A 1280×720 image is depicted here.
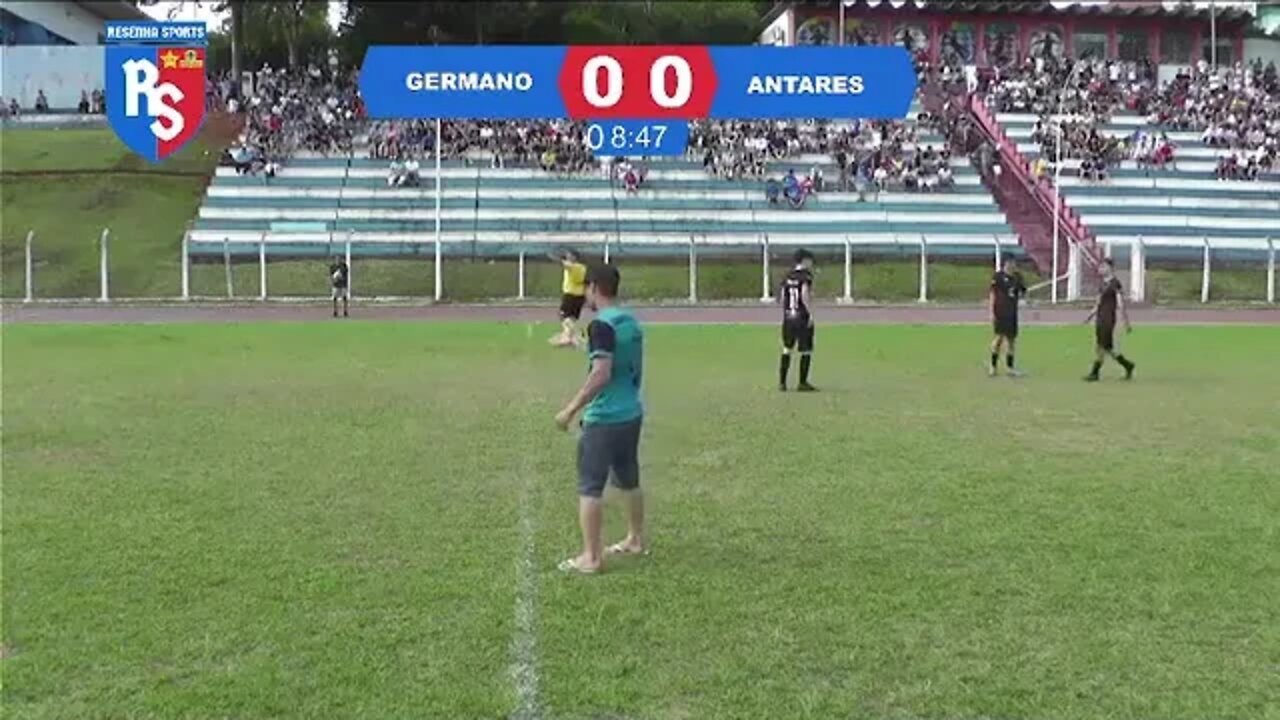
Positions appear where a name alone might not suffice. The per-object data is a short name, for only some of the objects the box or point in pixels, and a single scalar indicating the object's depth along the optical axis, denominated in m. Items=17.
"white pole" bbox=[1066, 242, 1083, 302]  39.88
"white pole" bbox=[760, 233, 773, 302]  38.64
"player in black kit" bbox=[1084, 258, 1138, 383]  19.22
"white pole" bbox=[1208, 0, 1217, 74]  65.69
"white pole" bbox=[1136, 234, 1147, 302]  39.41
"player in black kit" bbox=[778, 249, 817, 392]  17.12
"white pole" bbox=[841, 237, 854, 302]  38.22
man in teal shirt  7.62
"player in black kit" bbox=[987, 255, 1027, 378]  19.52
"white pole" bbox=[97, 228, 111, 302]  36.84
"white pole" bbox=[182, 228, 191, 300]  37.78
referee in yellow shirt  21.38
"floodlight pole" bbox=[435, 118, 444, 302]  38.22
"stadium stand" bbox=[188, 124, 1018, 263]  42.34
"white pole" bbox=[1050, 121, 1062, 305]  39.41
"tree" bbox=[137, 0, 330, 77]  59.78
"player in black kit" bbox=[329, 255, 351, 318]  31.83
